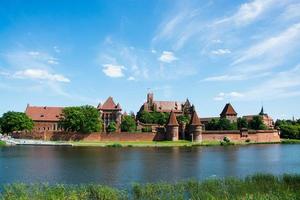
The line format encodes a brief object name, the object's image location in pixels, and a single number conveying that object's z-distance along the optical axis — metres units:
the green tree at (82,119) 86.75
